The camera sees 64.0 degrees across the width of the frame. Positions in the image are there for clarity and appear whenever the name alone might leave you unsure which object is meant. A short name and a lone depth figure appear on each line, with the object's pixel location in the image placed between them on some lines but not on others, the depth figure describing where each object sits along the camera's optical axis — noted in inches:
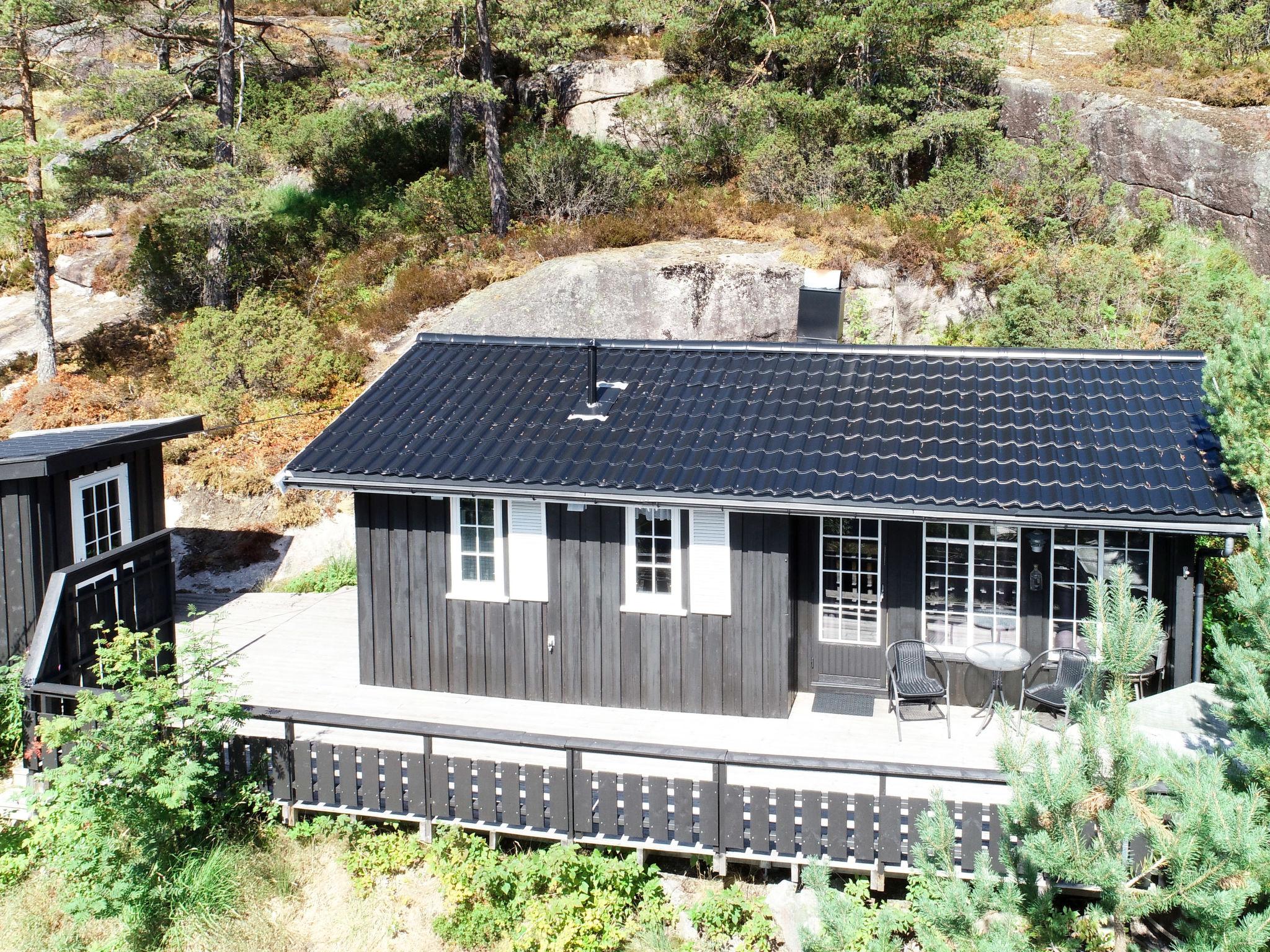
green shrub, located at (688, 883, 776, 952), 294.7
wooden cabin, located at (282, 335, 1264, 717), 360.2
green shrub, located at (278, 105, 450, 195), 1045.2
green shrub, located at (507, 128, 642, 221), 904.3
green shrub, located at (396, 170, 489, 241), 924.6
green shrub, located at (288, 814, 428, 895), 321.7
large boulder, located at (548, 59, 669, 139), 1061.1
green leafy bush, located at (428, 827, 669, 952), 296.2
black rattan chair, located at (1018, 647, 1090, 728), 352.2
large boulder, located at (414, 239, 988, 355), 746.2
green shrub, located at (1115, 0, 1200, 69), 929.5
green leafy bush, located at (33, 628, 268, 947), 300.7
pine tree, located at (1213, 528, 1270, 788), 226.4
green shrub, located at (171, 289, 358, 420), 751.7
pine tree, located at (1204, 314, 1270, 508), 307.6
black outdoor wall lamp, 370.3
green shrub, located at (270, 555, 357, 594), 589.6
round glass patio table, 351.9
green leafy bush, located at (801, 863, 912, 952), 211.3
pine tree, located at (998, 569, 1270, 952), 190.4
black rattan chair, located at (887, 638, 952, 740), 366.6
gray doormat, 383.2
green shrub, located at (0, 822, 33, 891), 333.4
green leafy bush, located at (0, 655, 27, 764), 378.3
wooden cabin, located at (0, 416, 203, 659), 409.4
